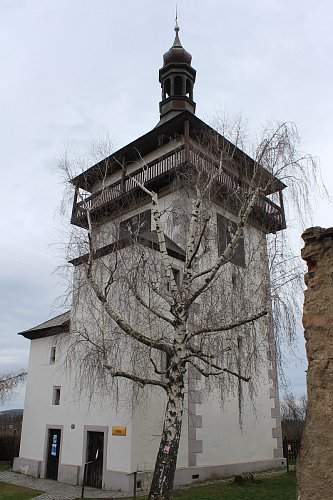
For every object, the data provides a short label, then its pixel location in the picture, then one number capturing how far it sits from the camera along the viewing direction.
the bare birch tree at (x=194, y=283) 9.47
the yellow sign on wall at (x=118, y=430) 12.97
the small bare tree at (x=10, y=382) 19.77
